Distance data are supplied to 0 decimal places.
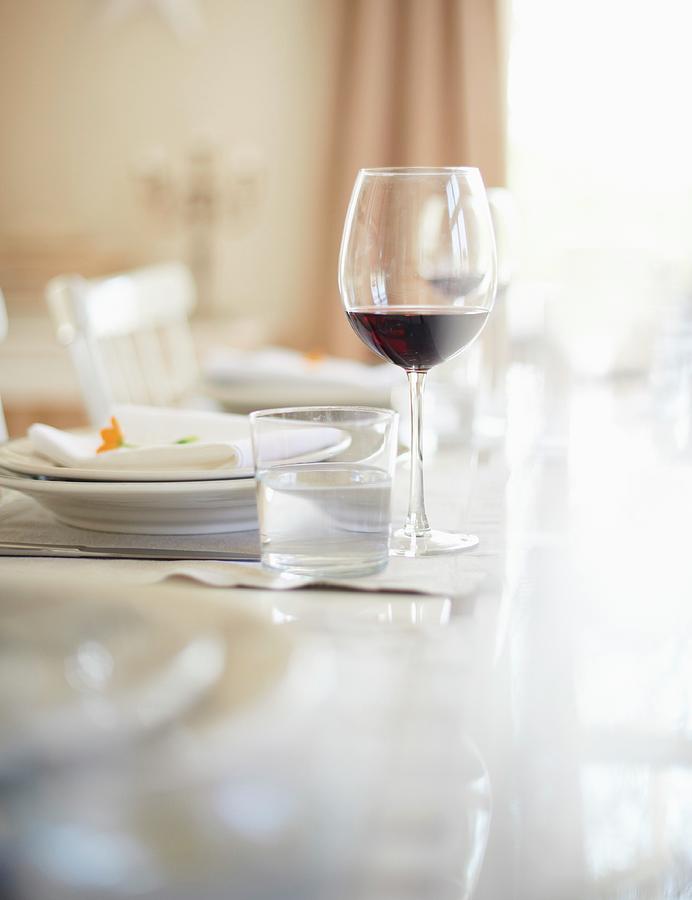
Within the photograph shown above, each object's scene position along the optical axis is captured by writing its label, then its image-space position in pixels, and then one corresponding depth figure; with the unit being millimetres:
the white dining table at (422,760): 505
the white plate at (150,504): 1028
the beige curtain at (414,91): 4848
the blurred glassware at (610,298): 4468
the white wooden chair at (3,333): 1590
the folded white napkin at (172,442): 1002
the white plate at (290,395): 1540
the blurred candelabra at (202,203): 5174
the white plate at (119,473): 1044
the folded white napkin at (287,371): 1611
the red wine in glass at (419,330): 1078
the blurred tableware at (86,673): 512
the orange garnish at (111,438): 1155
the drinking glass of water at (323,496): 958
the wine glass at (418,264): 1056
